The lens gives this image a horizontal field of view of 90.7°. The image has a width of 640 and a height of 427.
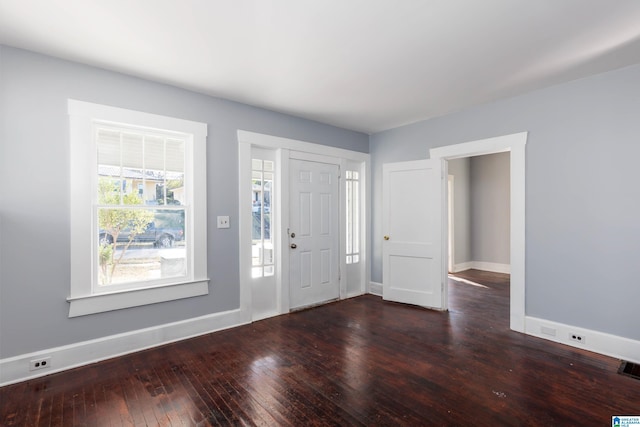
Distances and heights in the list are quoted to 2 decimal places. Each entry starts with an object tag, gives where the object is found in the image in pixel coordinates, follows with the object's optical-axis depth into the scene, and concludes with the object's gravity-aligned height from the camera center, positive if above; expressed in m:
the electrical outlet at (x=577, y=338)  3.10 -1.25
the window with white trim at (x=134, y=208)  2.82 +0.06
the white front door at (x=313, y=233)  4.37 -0.29
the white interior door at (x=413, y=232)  4.36 -0.28
